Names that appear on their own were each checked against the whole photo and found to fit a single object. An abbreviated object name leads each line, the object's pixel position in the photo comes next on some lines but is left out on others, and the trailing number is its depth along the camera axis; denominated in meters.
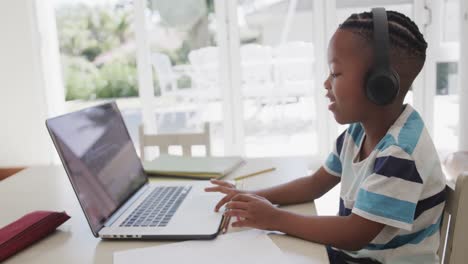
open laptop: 0.83
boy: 0.77
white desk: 0.78
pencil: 1.27
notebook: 1.30
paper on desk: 0.73
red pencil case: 0.80
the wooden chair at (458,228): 0.72
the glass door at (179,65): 3.41
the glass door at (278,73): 3.38
